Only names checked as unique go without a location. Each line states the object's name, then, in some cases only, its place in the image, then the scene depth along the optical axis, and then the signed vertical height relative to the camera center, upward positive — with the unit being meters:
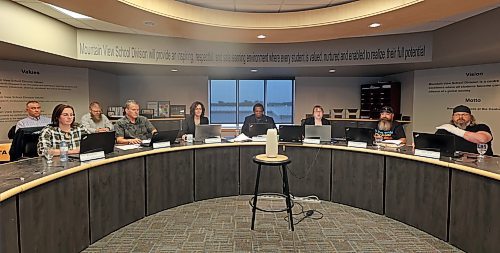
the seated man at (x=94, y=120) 5.56 -0.13
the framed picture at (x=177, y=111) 8.40 +0.04
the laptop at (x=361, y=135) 4.46 -0.30
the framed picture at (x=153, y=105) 8.35 +0.19
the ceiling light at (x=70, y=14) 4.40 +1.35
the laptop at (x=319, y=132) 4.79 -0.28
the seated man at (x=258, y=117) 5.71 -0.08
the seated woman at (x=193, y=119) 5.27 -0.10
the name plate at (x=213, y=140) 4.82 -0.40
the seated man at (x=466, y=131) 3.60 -0.19
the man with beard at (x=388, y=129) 4.57 -0.22
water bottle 3.15 -0.39
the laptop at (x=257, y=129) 5.15 -0.25
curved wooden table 2.57 -0.81
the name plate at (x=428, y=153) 3.53 -0.44
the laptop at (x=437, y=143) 3.43 -0.31
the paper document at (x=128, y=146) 4.00 -0.42
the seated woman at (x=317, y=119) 5.36 -0.10
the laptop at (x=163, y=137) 4.19 -0.32
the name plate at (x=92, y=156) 3.19 -0.43
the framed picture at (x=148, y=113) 8.07 -0.01
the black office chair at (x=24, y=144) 3.79 -0.37
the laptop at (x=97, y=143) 3.20 -0.31
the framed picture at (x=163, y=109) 8.33 +0.09
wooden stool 3.48 -0.52
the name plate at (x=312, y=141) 4.79 -0.41
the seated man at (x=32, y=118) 5.18 -0.09
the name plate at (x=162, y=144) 4.19 -0.41
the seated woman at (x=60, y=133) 3.37 -0.22
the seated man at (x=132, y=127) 4.40 -0.21
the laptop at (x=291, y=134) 4.83 -0.31
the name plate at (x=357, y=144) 4.43 -0.42
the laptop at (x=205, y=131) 4.81 -0.27
